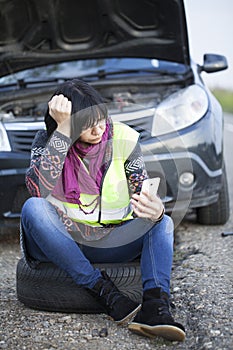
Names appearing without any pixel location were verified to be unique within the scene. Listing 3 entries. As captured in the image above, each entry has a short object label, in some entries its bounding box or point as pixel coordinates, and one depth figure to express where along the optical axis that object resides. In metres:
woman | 2.85
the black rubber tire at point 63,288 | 3.00
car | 4.23
